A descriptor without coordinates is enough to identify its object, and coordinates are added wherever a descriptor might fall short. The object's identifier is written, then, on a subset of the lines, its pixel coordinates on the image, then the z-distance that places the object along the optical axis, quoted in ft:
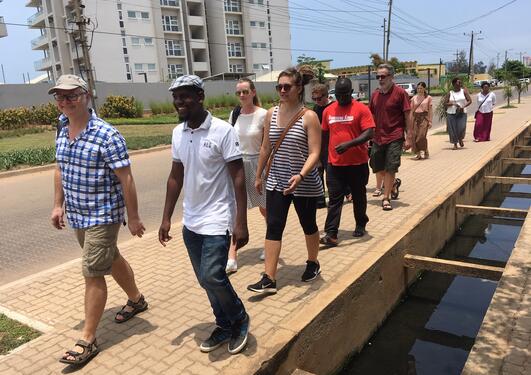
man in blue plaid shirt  10.02
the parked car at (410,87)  121.60
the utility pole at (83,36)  69.56
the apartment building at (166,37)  165.58
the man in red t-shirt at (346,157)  16.55
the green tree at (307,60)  108.99
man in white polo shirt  9.45
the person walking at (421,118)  34.71
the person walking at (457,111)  38.11
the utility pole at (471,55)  177.23
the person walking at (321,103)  19.33
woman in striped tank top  12.06
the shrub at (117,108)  102.06
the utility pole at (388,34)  100.73
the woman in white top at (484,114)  41.04
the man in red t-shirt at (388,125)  19.58
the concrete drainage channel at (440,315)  14.62
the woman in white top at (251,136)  15.16
